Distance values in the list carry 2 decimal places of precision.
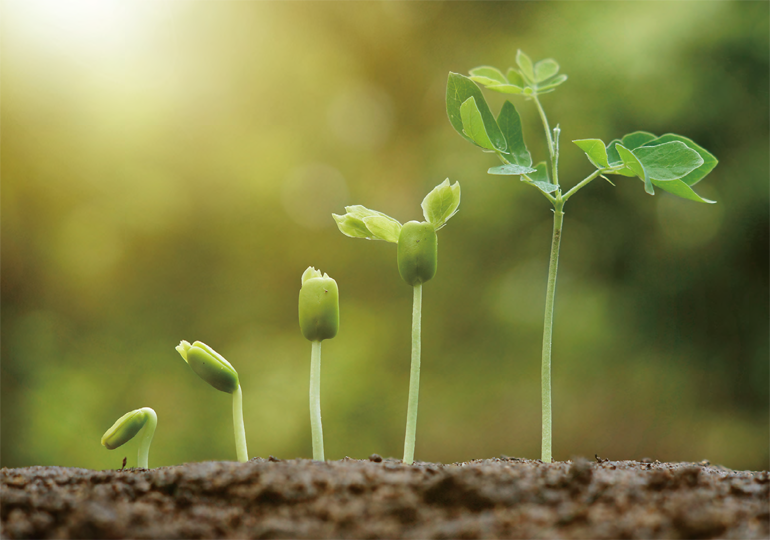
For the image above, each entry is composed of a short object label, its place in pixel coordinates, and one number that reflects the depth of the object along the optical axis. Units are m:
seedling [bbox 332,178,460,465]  0.48
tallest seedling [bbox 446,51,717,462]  0.48
